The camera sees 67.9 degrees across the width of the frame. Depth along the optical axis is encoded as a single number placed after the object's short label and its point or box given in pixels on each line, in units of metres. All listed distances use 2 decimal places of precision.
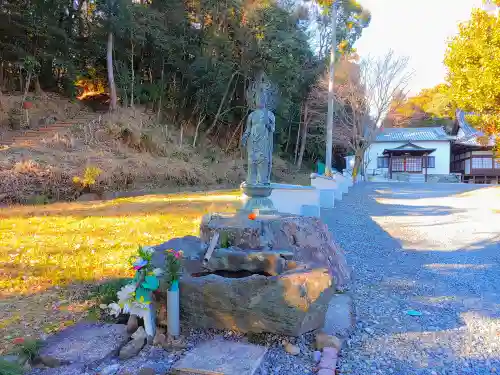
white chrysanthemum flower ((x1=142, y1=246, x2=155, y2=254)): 3.16
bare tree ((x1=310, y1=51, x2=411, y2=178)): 21.83
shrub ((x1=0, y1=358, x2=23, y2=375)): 2.37
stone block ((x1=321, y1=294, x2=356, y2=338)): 3.38
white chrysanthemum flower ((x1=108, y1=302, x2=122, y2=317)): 3.23
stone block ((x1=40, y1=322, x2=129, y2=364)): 2.69
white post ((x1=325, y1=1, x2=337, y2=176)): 15.61
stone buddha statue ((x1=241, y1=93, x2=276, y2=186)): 5.33
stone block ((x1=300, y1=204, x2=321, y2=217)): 8.27
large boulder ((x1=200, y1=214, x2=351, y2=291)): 4.43
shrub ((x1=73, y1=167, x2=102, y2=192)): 12.19
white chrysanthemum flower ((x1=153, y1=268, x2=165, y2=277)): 3.12
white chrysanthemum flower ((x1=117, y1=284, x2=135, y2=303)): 3.08
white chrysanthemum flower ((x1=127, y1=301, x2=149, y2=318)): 3.03
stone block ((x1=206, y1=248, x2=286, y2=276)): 3.90
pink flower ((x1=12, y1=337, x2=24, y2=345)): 2.81
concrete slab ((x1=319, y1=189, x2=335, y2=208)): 12.09
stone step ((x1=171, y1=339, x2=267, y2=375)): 2.59
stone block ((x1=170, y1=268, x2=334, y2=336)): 2.98
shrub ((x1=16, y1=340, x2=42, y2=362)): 2.64
